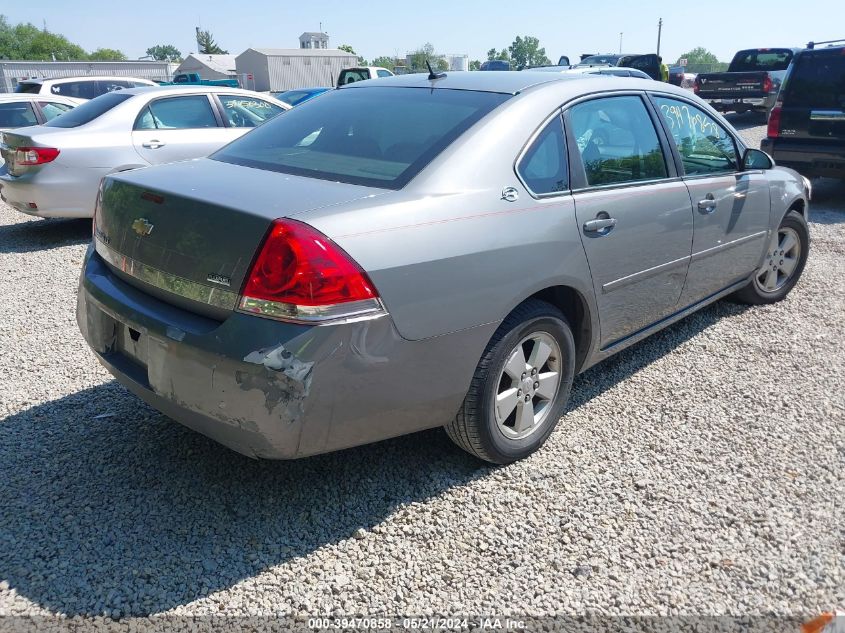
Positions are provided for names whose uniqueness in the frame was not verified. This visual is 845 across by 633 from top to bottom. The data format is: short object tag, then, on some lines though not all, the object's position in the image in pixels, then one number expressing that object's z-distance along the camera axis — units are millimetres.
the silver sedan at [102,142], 6848
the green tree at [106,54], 130375
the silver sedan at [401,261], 2309
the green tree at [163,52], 173850
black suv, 8430
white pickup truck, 20048
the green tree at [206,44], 118750
